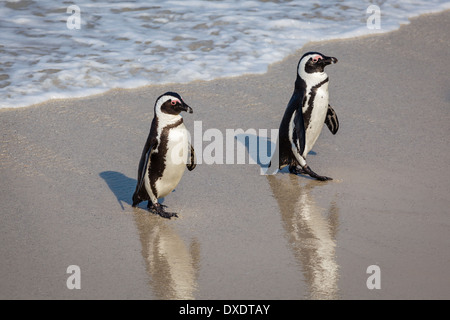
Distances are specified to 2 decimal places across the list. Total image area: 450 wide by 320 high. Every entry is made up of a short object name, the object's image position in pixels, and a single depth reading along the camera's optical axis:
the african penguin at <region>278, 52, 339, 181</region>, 9.74
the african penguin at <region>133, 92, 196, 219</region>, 8.40
